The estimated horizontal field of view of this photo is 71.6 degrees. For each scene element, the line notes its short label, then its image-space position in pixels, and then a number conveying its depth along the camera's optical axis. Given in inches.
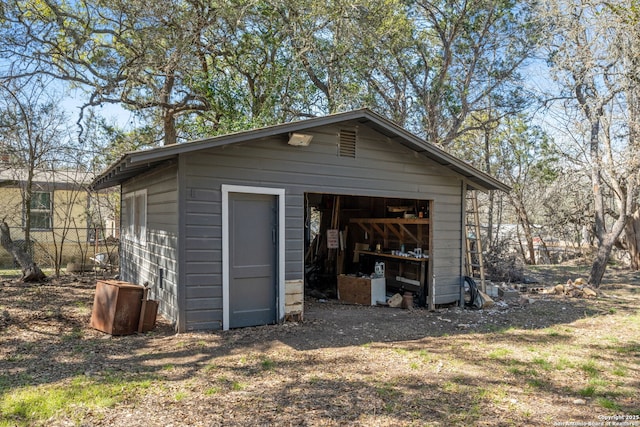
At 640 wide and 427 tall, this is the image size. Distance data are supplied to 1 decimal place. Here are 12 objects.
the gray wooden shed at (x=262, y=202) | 238.2
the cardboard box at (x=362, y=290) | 348.8
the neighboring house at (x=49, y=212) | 501.7
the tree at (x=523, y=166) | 734.6
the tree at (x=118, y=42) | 401.1
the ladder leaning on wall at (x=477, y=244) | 351.2
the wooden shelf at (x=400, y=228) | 357.8
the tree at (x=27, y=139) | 416.5
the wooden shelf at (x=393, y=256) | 346.0
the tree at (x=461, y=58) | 555.5
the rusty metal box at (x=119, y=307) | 233.8
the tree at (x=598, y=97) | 413.7
